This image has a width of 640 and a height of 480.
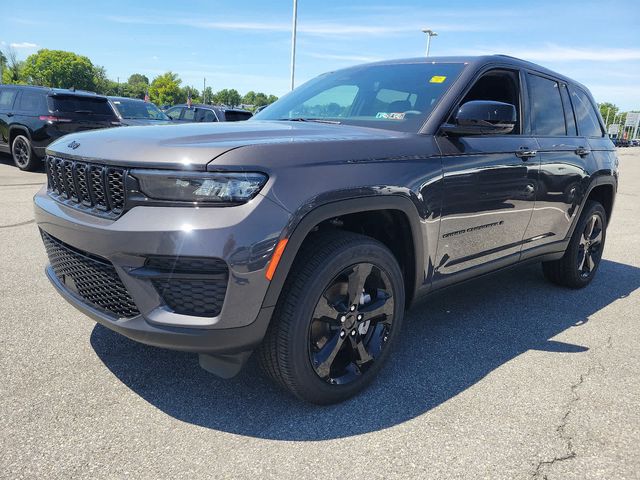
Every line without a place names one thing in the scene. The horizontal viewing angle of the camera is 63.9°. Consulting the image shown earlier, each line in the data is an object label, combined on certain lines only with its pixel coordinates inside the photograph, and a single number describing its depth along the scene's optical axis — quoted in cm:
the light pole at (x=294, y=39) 2489
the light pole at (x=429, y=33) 3516
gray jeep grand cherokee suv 200
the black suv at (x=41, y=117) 1016
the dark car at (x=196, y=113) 1459
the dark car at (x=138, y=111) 1197
